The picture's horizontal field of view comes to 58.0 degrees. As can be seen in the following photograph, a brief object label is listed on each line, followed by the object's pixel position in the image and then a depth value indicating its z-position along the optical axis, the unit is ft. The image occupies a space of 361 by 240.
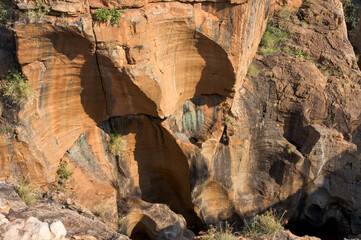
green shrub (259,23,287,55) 33.96
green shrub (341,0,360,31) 46.03
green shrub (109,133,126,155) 28.84
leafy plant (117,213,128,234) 26.81
